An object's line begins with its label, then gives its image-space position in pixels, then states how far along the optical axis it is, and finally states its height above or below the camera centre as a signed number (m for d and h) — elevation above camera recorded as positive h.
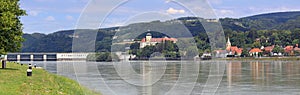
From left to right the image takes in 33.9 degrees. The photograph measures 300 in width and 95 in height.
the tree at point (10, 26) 28.73 +1.67
